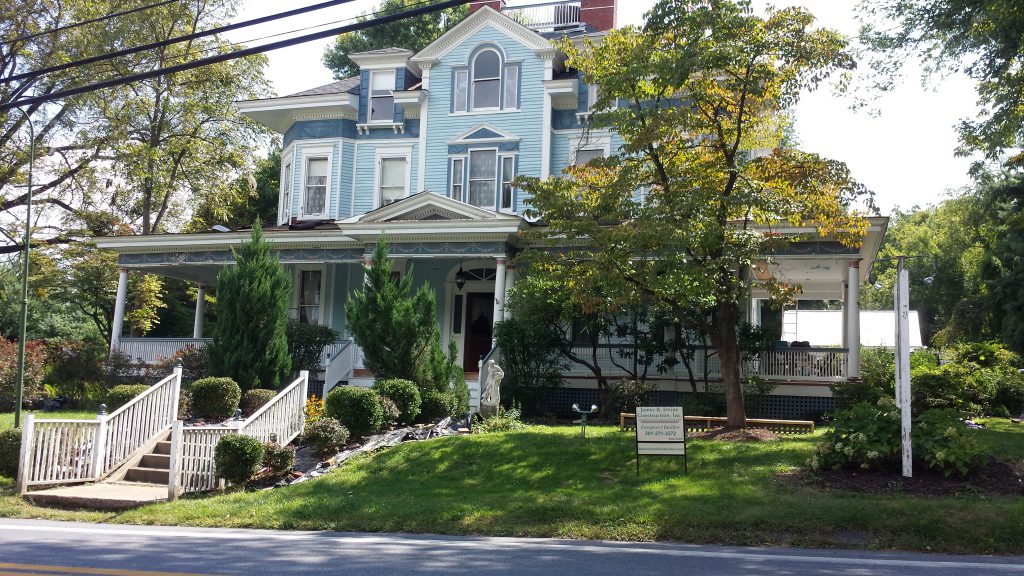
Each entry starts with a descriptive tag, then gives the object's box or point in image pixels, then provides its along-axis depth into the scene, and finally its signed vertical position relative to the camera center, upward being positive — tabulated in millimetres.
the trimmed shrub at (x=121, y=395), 15852 -835
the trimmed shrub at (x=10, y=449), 12781 -1561
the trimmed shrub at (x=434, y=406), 16906 -899
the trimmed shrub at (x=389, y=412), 15508 -964
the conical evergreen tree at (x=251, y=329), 18141 +570
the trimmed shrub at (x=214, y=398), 16125 -858
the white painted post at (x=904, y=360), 10523 +232
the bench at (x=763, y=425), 14781 -930
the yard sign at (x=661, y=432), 11594 -866
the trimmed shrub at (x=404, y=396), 16156 -691
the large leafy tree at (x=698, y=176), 13531 +3416
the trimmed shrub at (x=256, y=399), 16953 -879
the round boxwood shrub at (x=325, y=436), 14133 -1326
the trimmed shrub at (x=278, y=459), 13383 -1649
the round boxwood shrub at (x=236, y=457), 12711 -1561
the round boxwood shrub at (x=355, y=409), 14867 -902
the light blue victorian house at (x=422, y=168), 21484 +5769
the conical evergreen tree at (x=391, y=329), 17625 +674
